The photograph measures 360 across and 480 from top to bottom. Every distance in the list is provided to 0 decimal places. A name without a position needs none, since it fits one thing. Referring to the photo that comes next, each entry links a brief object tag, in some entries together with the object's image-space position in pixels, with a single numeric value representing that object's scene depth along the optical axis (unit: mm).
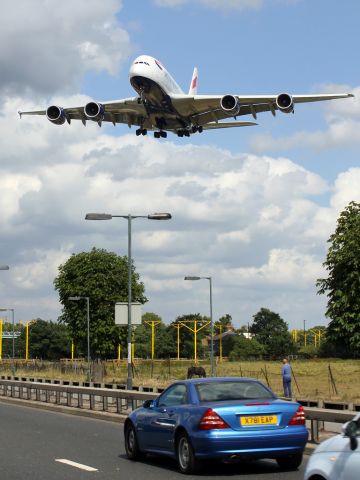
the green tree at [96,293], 76062
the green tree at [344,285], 54844
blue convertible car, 11484
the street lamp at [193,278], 49181
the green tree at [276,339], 178375
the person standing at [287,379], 30203
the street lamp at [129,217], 30922
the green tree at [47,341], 163000
